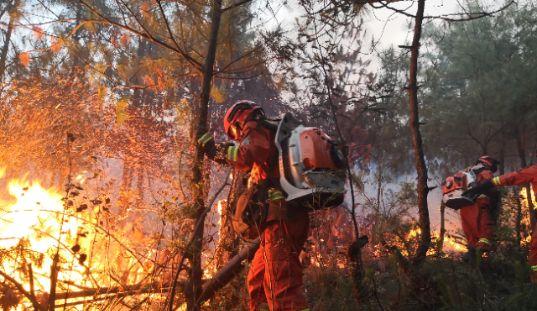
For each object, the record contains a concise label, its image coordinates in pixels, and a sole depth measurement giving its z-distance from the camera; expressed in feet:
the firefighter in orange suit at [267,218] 10.78
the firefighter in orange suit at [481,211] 22.82
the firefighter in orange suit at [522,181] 15.64
